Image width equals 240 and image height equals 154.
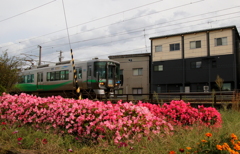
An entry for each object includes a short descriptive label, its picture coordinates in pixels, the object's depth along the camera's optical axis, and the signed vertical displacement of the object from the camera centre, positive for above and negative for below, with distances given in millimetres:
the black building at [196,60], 28531 +2952
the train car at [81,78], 17922 +410
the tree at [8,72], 12359 +593
